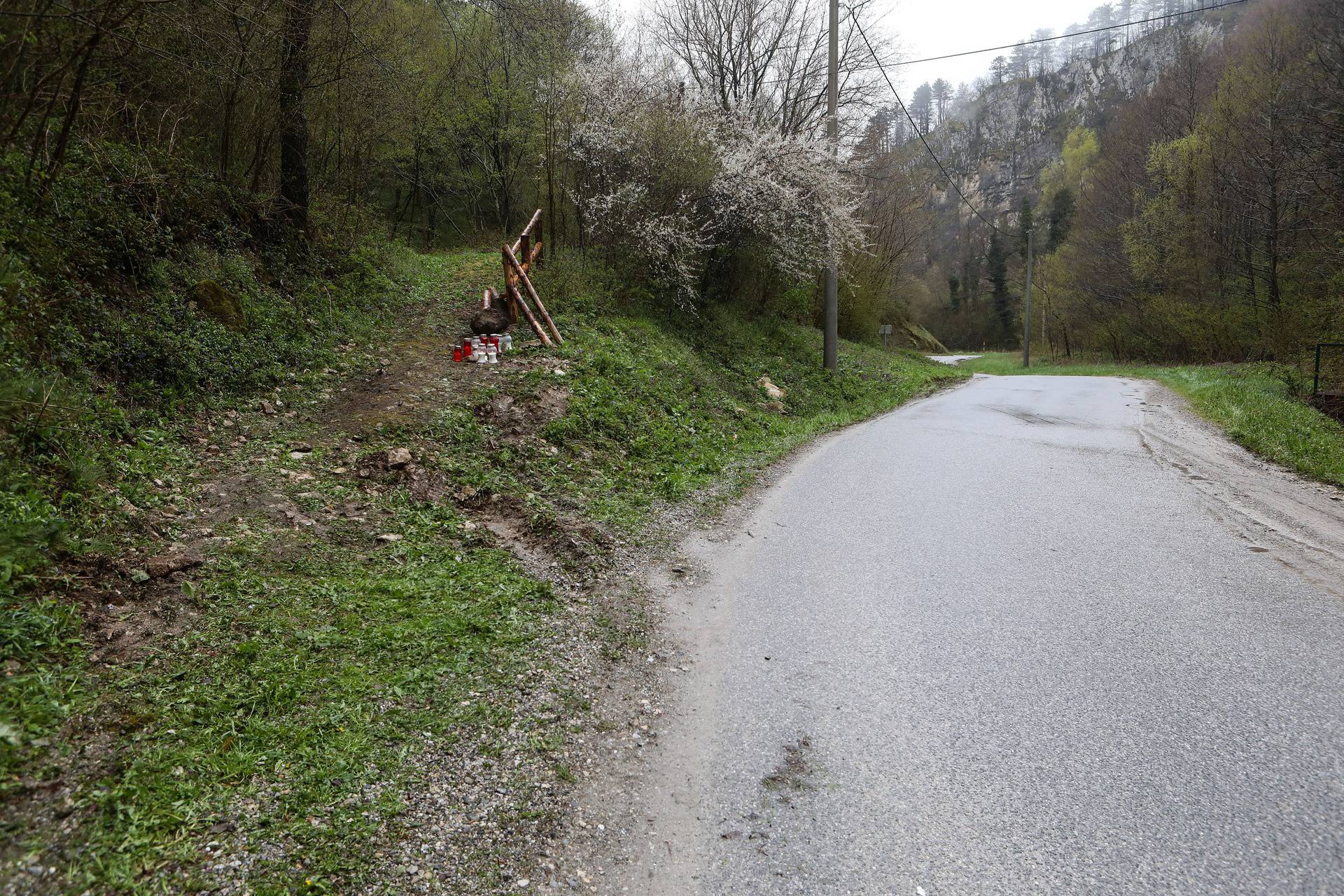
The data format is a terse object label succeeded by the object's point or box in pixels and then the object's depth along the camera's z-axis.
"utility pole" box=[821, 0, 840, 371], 15.46
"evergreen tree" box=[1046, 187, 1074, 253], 57.72
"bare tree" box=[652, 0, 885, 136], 20.30
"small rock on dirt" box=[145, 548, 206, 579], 3.82
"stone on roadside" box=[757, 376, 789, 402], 14.09
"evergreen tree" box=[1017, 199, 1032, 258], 57.64
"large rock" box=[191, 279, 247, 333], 7.29
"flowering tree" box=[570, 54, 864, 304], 13.80
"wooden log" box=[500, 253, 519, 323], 10.77
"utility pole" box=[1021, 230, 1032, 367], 37.25
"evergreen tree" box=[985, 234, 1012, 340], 64.12
